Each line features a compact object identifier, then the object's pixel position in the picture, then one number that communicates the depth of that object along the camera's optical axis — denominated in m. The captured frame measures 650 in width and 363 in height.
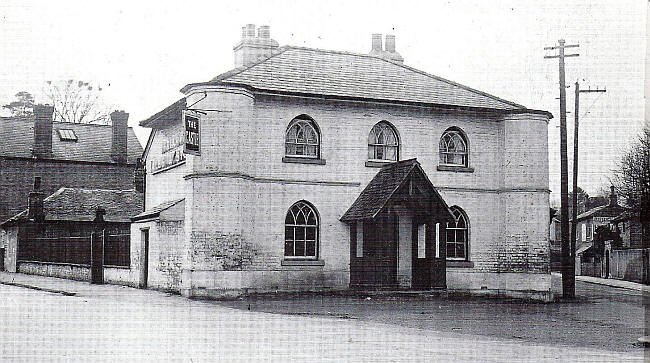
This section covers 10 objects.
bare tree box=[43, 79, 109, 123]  58.66
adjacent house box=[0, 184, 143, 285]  34.91
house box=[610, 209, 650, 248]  48.50
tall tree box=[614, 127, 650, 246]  39.62
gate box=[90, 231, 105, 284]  29.67
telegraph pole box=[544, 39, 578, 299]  26.91
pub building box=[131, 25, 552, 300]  22.50
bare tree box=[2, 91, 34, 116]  64.88
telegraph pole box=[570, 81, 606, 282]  31.16
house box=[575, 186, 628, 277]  52.59
